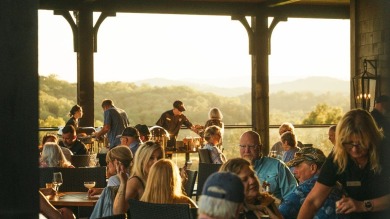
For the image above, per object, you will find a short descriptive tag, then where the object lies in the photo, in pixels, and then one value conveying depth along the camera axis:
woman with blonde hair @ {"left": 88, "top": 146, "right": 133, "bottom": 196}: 6.96
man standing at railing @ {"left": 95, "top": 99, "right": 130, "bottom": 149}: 14.33
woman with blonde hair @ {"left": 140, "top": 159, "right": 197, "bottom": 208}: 5.27
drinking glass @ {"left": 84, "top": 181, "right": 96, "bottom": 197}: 7.57
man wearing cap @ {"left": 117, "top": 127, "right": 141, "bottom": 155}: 9.80
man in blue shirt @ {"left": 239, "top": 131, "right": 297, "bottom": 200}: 6.93
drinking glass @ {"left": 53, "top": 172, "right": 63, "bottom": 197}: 7.67
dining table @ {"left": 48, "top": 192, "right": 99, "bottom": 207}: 7.13
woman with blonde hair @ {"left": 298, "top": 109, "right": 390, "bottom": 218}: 3.98
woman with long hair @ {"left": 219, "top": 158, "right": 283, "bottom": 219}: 4.40
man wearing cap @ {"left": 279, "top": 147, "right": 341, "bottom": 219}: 4.80
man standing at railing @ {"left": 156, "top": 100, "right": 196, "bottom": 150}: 16.19
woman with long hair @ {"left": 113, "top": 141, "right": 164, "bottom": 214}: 6.08
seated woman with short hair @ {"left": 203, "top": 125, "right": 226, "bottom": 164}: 10.86
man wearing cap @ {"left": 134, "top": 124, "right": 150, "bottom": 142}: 10.88
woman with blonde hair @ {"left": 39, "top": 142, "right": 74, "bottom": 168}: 8.77
